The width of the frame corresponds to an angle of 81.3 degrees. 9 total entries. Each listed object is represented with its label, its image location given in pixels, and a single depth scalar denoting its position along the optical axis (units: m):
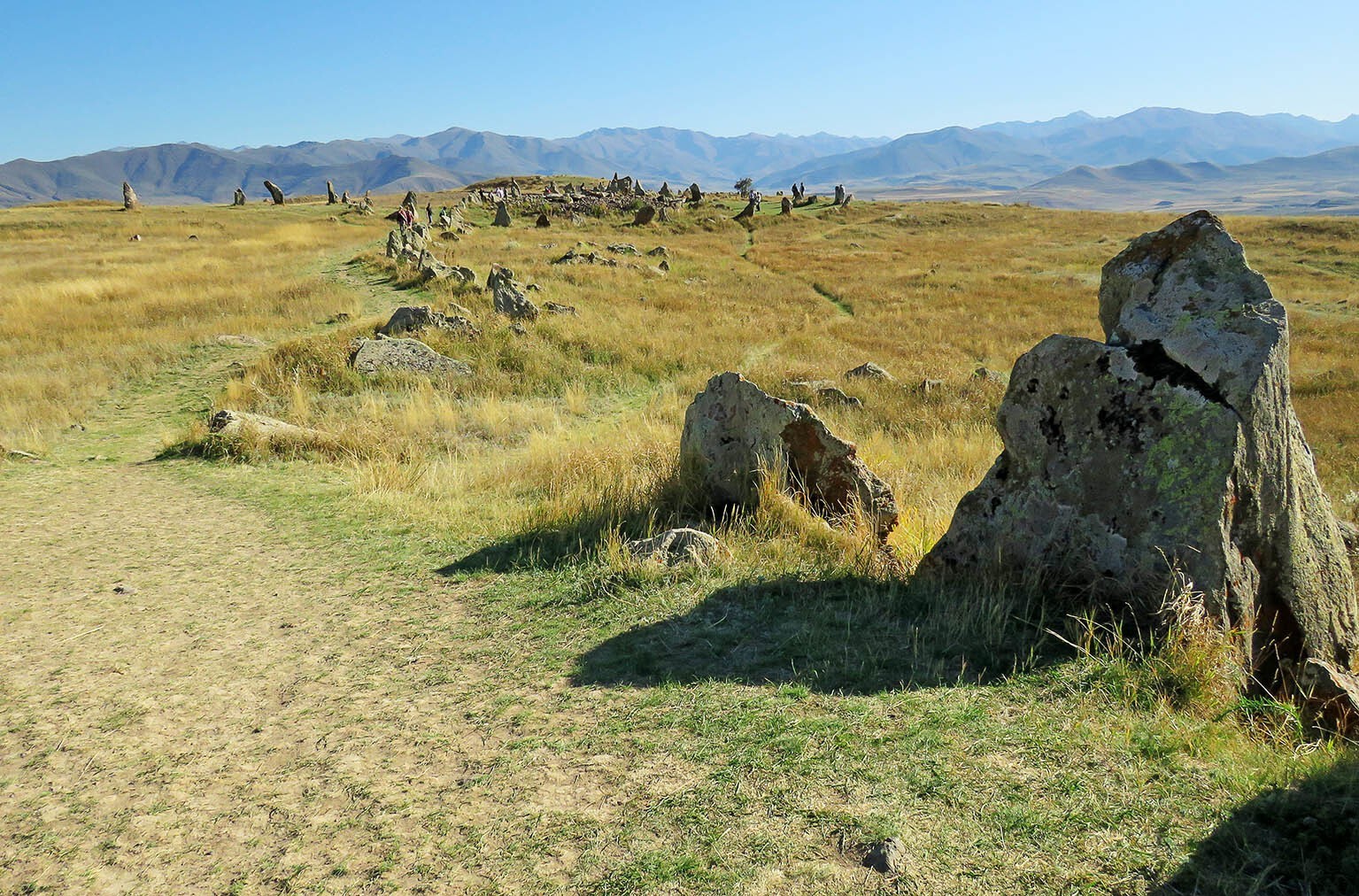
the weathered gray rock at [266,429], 10.45
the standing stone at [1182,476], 4.79
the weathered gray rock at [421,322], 17.20
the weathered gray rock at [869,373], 16.97
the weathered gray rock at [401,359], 14.41
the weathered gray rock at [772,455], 7.39
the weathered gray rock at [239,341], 16.81
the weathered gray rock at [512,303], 19.33
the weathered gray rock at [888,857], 2.97
